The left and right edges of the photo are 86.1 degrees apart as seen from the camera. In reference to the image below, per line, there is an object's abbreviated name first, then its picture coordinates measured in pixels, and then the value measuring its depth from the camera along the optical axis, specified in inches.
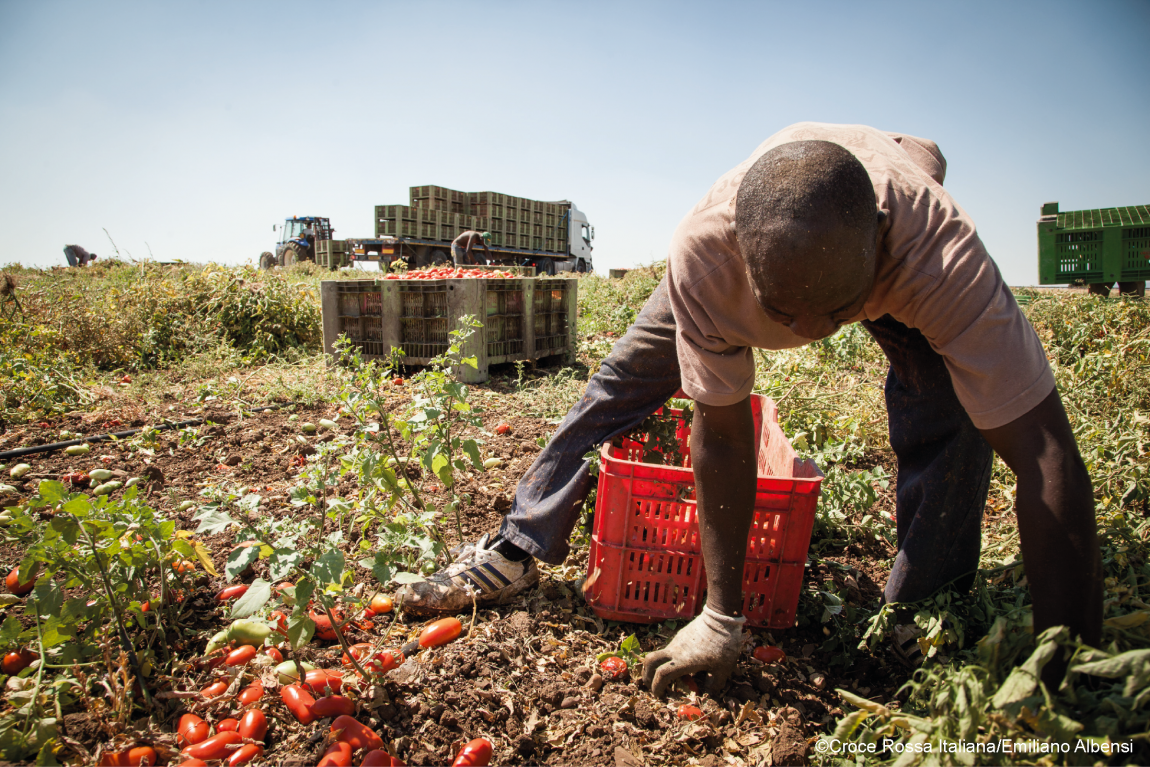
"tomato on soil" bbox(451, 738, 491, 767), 58.5
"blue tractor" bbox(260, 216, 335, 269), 778.2
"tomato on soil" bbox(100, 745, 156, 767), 56.2
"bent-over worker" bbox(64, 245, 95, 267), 869.2
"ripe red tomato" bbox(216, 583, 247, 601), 81.4
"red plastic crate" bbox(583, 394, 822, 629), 75.5
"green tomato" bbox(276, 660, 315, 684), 66.9
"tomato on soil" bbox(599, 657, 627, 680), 72.8
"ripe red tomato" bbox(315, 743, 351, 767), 55.7
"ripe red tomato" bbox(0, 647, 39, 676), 66.6
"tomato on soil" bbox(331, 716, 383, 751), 59.4
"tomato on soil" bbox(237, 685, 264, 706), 64.7
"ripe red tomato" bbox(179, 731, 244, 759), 57.4
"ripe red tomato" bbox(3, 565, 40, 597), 78.7
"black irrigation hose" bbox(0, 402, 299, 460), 140.8
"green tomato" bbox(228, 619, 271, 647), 70.8
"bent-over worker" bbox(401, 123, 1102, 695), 46.5
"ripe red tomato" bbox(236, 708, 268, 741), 60.4
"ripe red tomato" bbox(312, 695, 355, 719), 63.1
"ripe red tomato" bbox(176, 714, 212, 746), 60.2
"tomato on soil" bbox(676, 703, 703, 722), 66.6
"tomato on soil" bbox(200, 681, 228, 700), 65.6
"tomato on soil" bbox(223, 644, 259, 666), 69.7
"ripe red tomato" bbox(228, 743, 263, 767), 57.4
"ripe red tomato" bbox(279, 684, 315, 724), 62.7
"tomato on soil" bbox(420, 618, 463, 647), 75.7
